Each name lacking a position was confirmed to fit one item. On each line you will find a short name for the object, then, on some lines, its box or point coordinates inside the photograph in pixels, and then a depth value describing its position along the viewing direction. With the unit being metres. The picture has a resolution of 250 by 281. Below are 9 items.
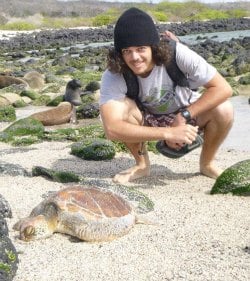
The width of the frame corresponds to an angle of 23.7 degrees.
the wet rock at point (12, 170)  5.20
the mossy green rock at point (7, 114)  9.44
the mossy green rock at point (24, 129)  7.71
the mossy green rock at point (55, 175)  4.98
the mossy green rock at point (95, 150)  6.16
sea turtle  3.62
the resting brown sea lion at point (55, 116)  8.88
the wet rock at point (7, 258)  2.95
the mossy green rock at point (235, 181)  4.68
